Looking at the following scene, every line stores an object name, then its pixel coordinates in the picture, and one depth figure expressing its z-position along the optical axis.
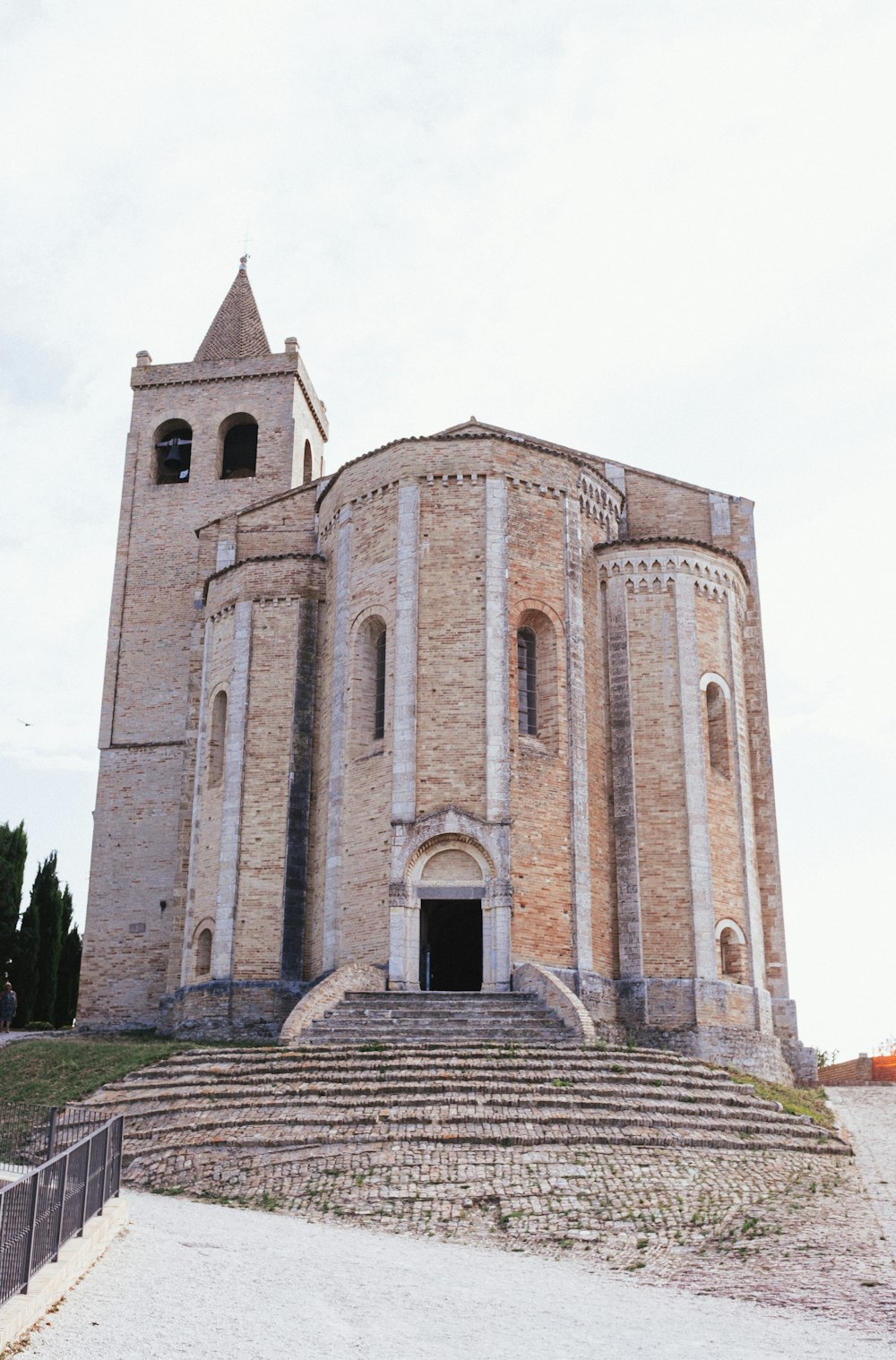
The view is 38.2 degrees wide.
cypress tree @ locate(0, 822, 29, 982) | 37.34
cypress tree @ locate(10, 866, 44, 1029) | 36.88
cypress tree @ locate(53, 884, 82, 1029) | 39.75
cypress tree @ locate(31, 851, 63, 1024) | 37.97
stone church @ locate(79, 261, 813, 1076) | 22.00
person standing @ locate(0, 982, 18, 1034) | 28.09
